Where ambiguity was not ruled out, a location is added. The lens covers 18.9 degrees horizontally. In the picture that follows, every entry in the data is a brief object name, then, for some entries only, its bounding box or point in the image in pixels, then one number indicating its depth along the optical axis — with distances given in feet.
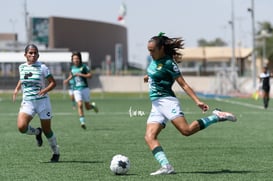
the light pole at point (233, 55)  226.58
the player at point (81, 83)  73.89
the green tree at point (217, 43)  647.56
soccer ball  38.83
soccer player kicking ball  38.50
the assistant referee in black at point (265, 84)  119.36
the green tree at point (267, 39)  402.70
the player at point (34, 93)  45.06
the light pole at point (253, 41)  214.69
